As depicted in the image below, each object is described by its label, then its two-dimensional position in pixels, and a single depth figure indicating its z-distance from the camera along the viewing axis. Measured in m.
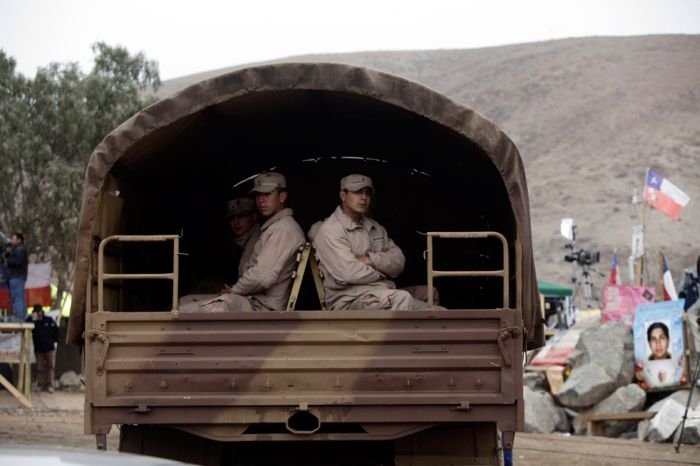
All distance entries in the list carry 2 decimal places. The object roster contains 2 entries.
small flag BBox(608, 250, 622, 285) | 36.06
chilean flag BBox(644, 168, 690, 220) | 30.34
